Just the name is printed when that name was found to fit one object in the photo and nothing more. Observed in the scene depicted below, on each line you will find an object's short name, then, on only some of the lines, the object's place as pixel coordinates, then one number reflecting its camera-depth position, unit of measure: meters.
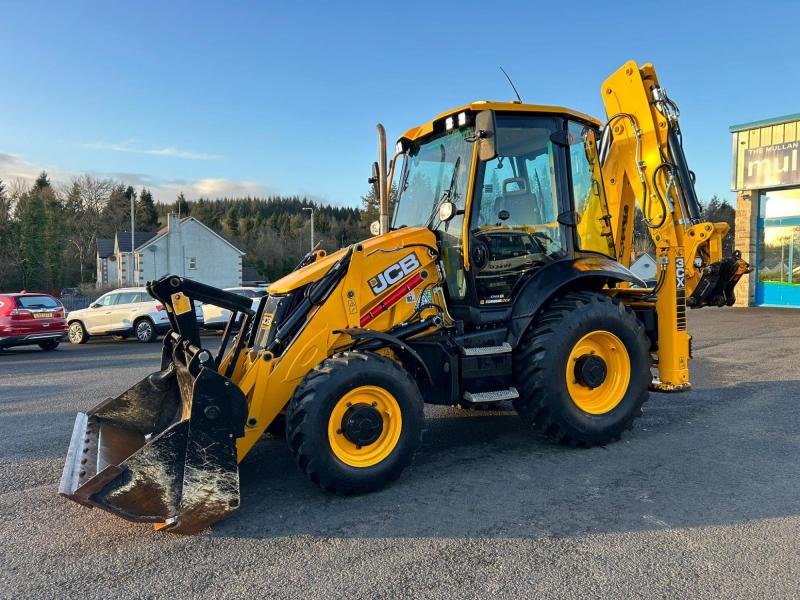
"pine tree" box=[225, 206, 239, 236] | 87.54
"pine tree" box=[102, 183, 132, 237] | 65.94
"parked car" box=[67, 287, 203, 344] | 17.39
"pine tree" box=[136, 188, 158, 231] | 72.29
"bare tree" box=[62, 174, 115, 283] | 62.69
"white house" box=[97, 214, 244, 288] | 44.64
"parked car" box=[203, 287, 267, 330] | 16.77
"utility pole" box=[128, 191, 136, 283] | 45.95
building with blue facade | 20.86
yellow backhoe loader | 3.99
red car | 14.74
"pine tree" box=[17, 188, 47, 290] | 46.19
